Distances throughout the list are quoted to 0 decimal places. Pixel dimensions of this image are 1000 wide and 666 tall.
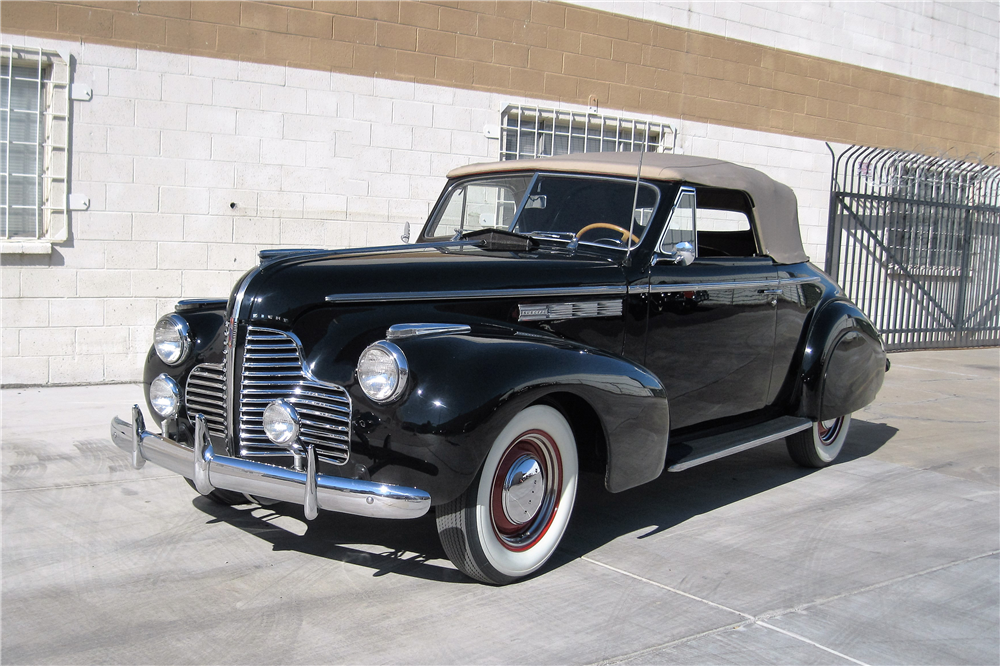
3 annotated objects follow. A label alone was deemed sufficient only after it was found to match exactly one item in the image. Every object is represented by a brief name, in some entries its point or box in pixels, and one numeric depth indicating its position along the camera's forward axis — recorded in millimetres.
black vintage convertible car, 3113
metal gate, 11797
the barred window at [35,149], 6809
